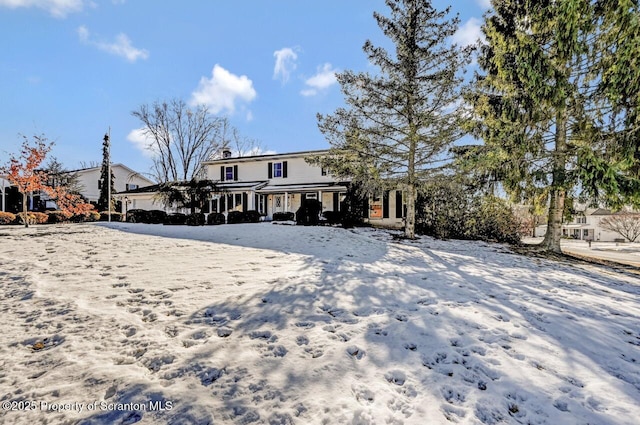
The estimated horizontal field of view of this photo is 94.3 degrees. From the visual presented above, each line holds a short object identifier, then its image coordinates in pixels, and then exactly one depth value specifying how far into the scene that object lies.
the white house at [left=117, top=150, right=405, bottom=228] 20.55
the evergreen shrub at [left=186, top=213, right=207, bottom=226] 18.19
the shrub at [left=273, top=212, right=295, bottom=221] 19.77
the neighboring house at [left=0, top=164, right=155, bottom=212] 29.41
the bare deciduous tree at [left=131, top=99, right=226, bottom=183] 32.84
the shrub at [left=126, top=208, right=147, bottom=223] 19.39
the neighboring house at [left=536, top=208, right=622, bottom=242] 46.91
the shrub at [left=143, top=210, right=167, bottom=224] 19.23
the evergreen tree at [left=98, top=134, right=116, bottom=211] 29.80
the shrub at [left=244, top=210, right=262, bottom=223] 19.69
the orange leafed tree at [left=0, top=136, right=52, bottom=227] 13.59
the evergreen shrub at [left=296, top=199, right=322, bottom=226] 16.61
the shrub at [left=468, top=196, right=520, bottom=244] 14.29
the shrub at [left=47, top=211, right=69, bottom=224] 20.61
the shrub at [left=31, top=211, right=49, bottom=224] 19.69
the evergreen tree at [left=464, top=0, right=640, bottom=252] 8.95
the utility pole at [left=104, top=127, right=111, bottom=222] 29.28
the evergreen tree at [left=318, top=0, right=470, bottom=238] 11.77
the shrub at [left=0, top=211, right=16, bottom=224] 18.59
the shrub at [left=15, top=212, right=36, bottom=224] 18.91
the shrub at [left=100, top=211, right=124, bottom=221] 25.45
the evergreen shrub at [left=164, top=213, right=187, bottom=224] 19.20
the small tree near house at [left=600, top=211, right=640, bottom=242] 38.97
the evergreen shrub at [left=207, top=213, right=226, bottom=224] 19.59
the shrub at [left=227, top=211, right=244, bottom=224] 19.64
